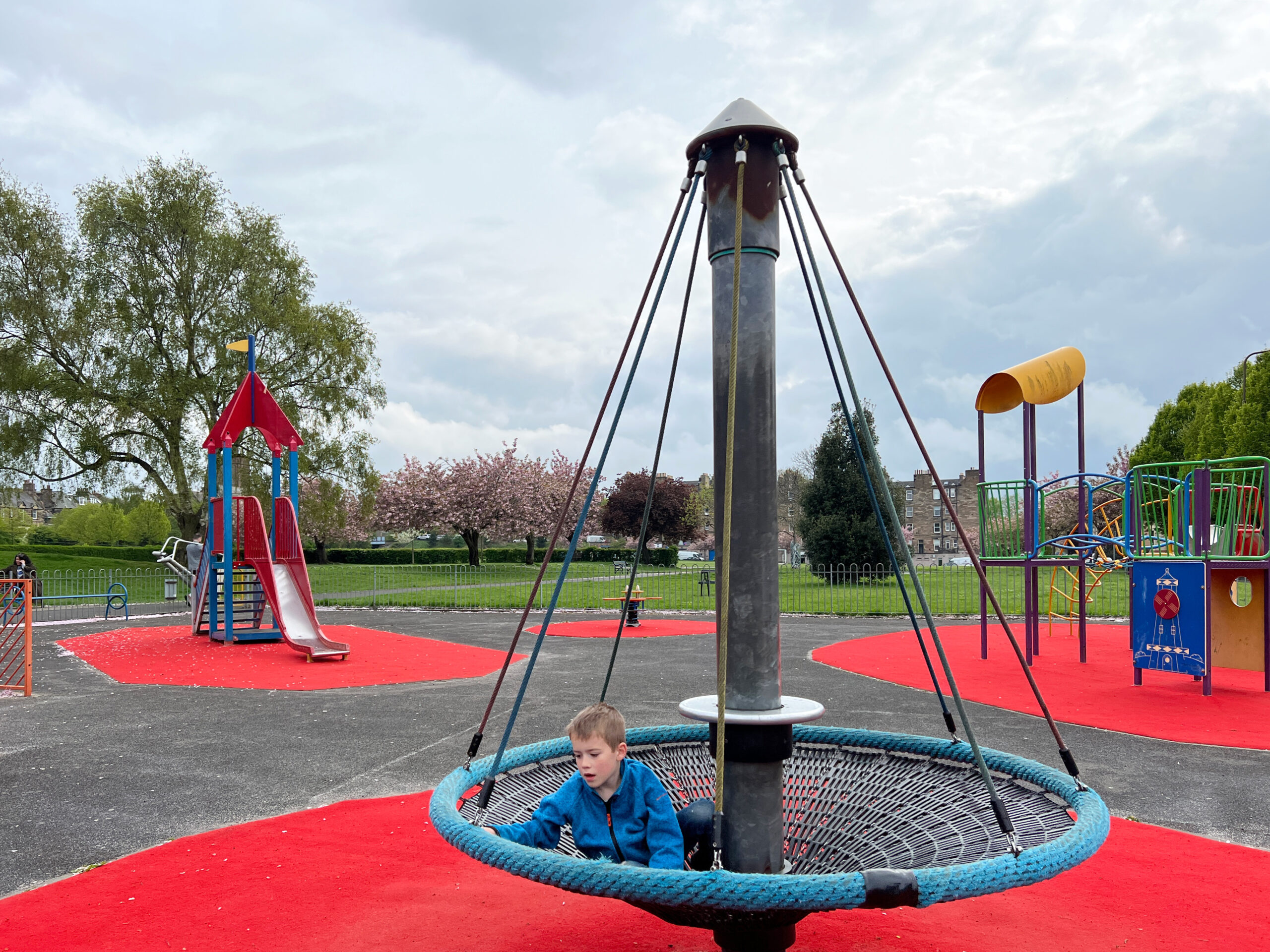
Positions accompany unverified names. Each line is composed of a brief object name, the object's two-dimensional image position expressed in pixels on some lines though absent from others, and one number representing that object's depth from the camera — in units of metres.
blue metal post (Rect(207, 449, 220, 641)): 15.73
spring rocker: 18.10
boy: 2.81
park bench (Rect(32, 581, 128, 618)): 20.53
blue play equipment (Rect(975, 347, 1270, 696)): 9.34
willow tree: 29.44
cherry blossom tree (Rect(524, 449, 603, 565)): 51.75
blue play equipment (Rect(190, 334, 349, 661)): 14.83
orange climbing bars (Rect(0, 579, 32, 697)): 9.66
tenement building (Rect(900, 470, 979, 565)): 87.88
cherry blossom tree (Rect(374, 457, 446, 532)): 52.06
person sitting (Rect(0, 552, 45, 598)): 21.97
